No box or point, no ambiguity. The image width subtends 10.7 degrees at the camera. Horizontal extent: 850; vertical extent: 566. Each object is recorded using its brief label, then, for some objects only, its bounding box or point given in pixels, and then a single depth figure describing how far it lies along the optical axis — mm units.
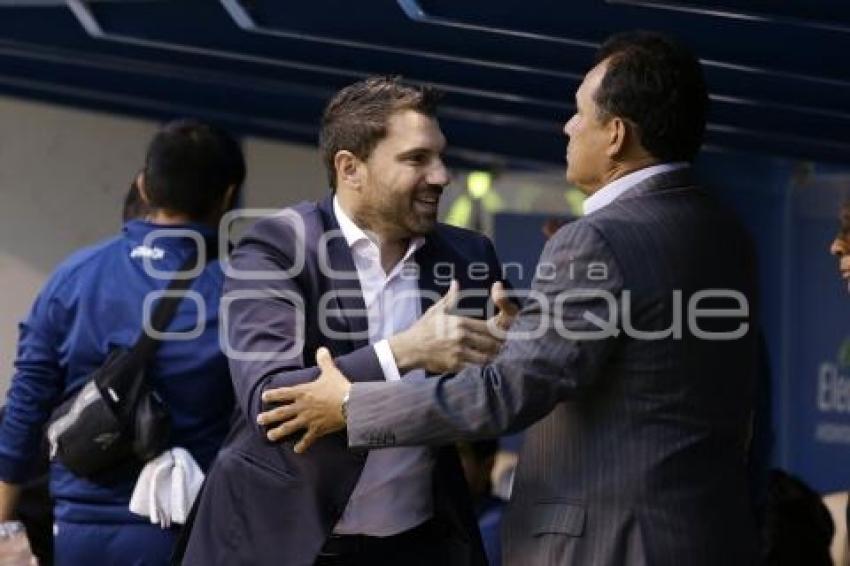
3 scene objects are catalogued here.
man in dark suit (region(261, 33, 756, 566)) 8003
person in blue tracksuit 10969
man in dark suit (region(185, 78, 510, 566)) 8938
